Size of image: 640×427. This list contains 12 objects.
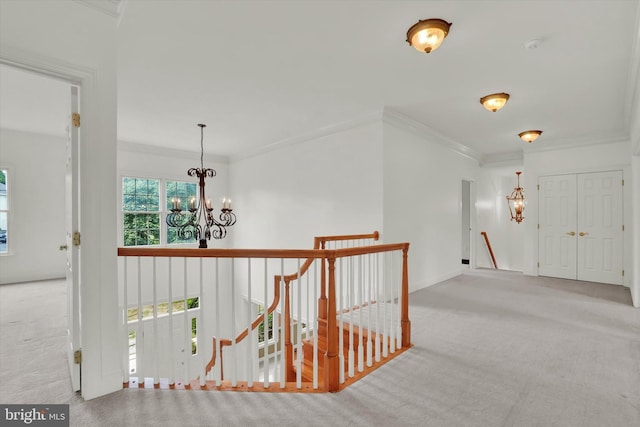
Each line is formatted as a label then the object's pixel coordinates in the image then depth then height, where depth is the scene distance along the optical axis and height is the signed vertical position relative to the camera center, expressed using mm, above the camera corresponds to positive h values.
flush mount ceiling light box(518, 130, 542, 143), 5071 +1275
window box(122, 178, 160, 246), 6164 -1
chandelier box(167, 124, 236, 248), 3855 +50
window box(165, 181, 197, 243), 6707 +406
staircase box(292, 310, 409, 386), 2295 -1312
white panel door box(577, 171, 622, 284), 5285 -325
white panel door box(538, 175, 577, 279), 5762 -341
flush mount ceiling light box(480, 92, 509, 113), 3596 +1323
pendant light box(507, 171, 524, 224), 7909 +198
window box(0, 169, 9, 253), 5082 +41
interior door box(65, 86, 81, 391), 1976 -218
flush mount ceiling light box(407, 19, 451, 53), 2275 +1374
